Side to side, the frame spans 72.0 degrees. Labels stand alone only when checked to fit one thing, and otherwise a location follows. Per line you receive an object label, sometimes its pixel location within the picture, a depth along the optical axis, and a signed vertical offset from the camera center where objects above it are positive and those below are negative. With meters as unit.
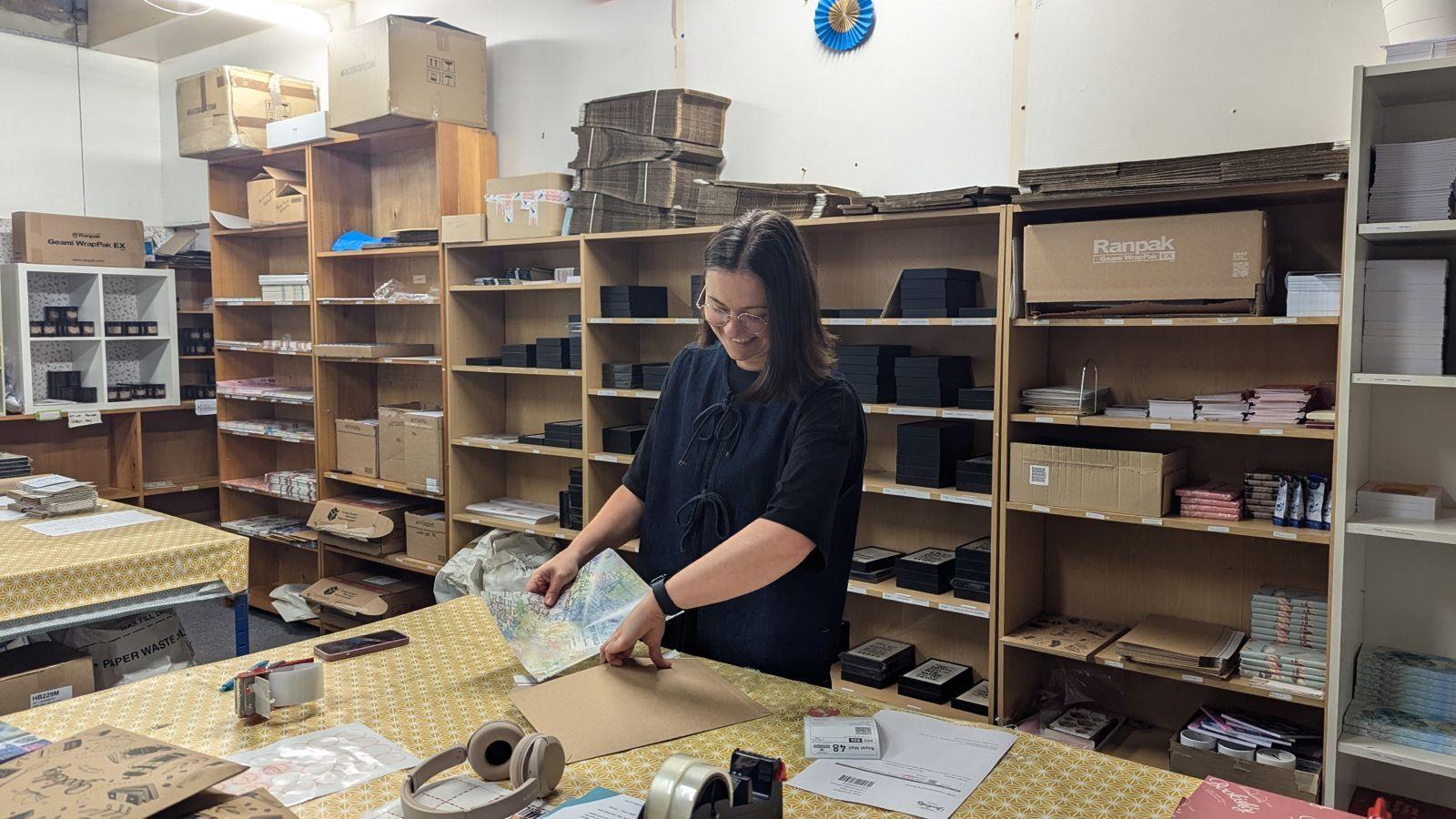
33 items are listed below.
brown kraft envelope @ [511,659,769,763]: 1.44 -0.55
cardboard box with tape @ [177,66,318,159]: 4.91 +1.22
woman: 1.67 -0.25
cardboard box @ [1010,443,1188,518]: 2.67 -0.35
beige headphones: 1.19 -0.53
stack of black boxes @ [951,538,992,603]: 2.96 -0.66
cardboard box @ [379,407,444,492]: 4.39 -0.44
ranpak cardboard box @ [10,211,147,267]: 5.17 +0.58
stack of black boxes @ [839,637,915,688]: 3.22 -1.02
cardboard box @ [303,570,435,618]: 4.52 -1.14
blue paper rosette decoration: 3.42 +1.13
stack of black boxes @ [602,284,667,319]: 3.72 +0.18
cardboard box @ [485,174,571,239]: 3.89 +0.57
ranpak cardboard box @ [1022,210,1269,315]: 2.50 +0.22
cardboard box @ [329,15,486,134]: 4.11 +1.16
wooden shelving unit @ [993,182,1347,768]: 2.67 -0.45
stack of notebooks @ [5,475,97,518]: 3.43 -0.51
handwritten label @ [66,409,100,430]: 5.13 -0.35
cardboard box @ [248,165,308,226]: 4.93 +0.76
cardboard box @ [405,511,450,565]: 4.41 -0.84
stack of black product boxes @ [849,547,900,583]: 3.20 -0.70
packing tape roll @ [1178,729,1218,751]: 2.64 -1.03
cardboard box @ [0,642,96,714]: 2.60 -0.90
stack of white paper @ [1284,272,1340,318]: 2.44 +0.13
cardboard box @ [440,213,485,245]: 4.13 +0.51
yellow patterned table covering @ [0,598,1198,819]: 1.29 -0.57
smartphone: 1.82 -0.55
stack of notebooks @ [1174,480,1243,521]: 2.62 -0.40
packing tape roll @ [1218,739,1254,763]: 2.58 -1.04
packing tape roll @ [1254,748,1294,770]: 2.52 -1.04
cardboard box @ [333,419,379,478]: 4.72 -0.46
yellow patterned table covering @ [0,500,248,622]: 2.67 -0.61
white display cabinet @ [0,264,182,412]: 5.14 +0.11
